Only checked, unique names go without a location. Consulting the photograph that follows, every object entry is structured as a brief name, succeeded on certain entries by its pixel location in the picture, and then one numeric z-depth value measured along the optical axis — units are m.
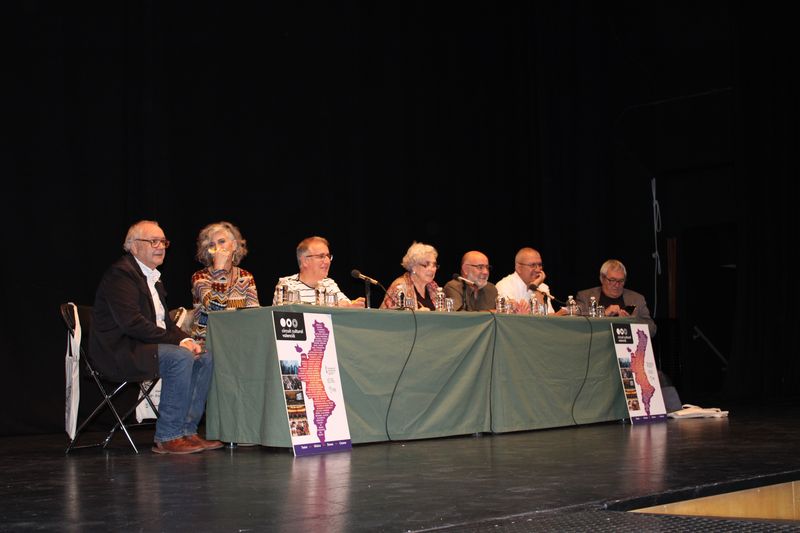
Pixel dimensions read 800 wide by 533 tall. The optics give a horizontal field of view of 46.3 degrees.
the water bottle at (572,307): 5.54
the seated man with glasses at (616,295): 6.11
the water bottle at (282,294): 4.23
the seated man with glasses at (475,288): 5.65
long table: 4.12
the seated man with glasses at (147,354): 4.13
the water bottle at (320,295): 4.36
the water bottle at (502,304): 5.09
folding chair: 4.21
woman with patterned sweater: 4.54
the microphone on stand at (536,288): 5.79
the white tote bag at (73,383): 4.33
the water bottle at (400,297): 4.62
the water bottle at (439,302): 4.90
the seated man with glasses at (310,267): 4.98
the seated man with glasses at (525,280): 5.92
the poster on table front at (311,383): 3.85
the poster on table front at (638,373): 5.41
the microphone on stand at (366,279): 4.26
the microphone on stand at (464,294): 5.55
